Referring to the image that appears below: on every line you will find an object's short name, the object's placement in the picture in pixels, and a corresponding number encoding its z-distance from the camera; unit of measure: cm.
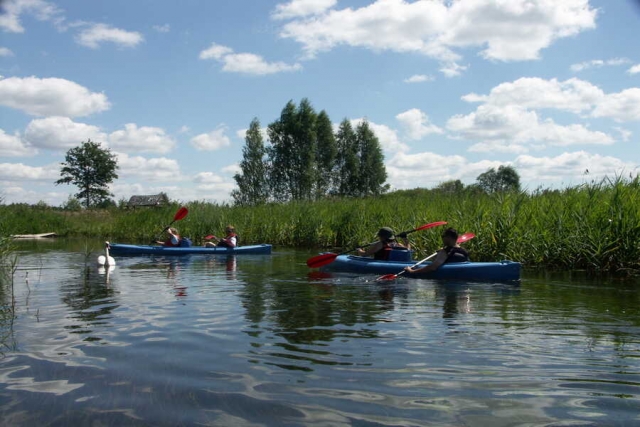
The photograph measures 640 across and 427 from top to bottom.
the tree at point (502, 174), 5741
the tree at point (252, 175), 4022
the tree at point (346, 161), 4516
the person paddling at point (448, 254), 780
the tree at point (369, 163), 4506
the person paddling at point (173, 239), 1336
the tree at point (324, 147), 4309
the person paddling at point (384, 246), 914
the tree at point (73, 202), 4444
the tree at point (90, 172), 5019
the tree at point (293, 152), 4059
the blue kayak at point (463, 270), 747
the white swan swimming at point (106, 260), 1021
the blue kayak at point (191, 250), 1293
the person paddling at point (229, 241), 1297
